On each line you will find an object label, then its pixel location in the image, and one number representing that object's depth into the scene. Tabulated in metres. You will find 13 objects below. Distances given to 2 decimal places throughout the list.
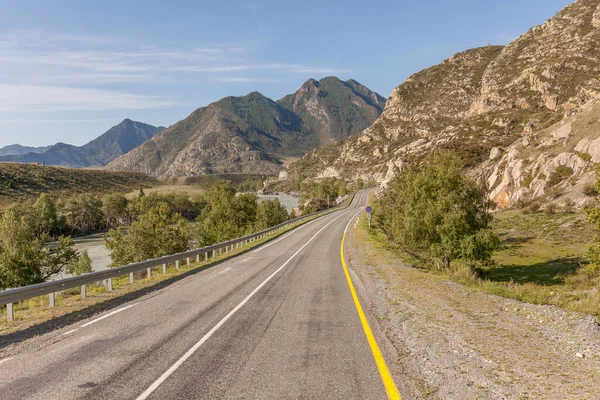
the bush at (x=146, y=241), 39.22
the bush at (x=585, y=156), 41.59
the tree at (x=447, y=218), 21.88
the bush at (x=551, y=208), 38.84
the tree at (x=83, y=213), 91.34
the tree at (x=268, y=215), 63.70
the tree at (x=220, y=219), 56.78
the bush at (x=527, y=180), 47.87
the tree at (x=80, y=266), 41.16
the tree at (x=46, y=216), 77.38
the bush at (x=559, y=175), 43.34
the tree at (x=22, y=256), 28.50
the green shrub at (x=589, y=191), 36.26
